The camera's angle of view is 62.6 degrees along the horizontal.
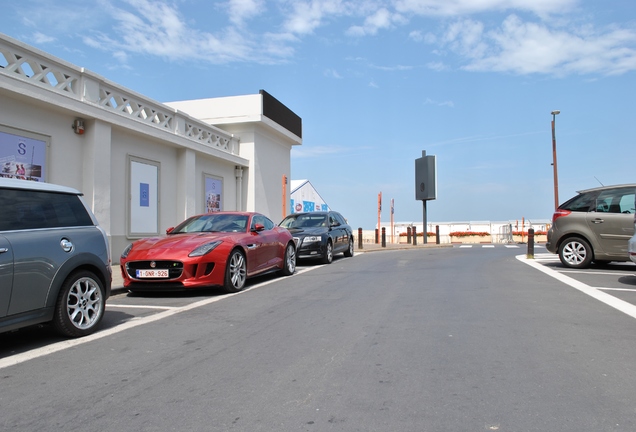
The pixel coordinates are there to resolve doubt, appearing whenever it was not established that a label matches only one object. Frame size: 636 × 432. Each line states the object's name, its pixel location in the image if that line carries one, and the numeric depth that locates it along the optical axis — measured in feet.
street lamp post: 95.29
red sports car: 26.58
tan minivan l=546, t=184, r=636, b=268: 35.69
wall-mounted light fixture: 40.21
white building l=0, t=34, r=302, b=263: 35.53
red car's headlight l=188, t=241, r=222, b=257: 26.86
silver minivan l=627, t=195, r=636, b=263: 28.27
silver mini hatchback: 15.43
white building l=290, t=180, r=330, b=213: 104.02
